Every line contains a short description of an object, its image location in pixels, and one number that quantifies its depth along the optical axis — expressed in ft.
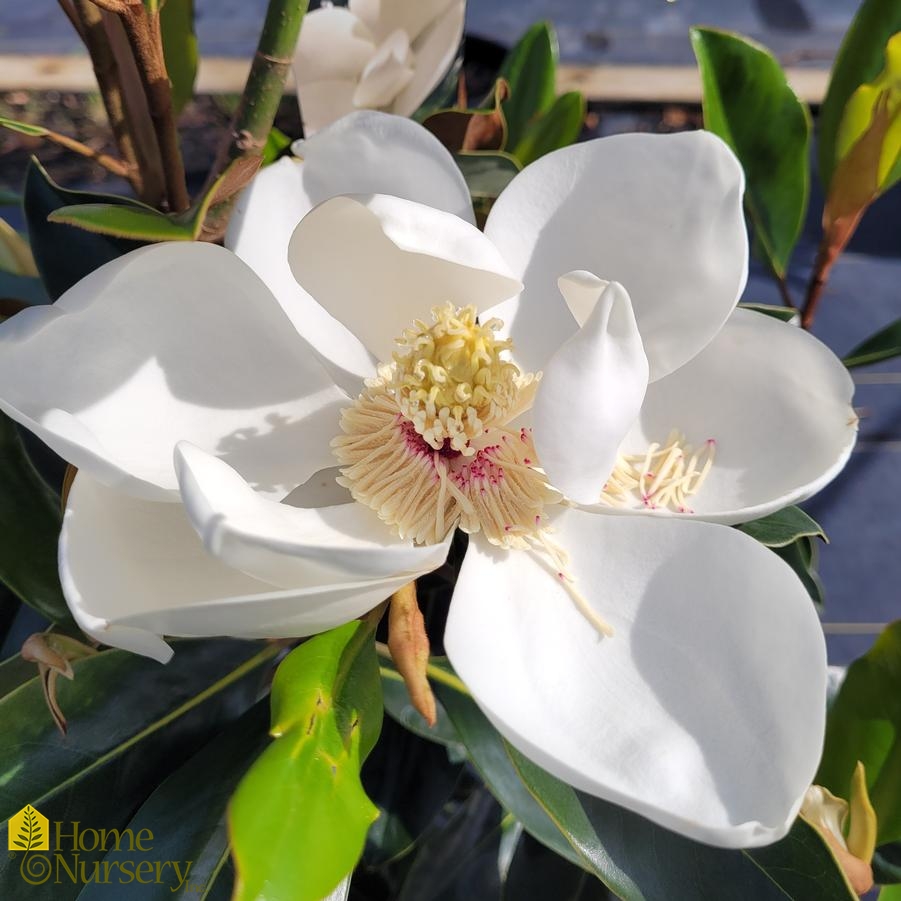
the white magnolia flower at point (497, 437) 0.52
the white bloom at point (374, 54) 0.78
